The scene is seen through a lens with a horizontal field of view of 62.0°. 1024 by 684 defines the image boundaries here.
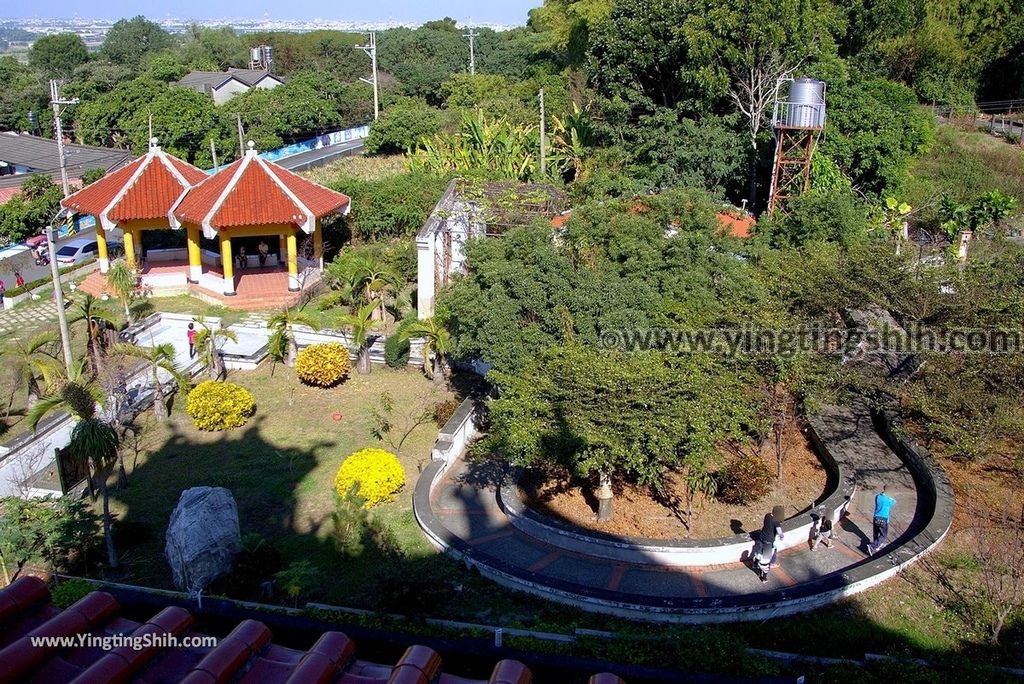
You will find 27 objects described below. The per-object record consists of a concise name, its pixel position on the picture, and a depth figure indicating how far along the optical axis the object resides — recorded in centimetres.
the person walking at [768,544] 1248
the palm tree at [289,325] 2041
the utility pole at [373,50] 4932
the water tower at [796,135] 2556
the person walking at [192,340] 2107
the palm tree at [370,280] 2377
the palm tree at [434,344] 1953
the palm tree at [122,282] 2345
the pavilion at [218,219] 2517
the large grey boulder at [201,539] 1244
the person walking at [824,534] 1335
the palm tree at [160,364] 1855
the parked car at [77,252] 3272
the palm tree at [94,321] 1977
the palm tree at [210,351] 2036
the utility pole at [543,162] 3262
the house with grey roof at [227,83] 6275
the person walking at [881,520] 1296
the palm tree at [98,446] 1296
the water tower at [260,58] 7862
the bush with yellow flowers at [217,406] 1791
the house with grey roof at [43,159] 4625
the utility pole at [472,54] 6522
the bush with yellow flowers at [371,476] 1461
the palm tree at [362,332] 2045
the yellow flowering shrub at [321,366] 1984
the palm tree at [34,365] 1828
